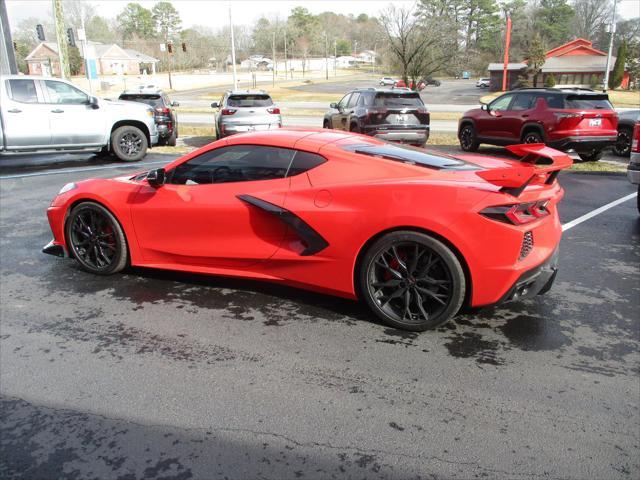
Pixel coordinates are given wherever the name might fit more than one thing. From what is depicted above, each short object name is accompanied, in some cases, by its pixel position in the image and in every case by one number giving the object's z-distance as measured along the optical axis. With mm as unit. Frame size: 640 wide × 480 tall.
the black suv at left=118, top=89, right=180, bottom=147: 15078
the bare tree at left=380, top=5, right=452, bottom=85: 30703
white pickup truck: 11586
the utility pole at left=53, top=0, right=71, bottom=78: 22812
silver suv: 14812
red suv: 12359
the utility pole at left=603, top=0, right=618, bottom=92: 39775
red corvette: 3645
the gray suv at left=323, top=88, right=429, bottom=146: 13672
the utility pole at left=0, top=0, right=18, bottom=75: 16359
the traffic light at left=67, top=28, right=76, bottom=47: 23531
